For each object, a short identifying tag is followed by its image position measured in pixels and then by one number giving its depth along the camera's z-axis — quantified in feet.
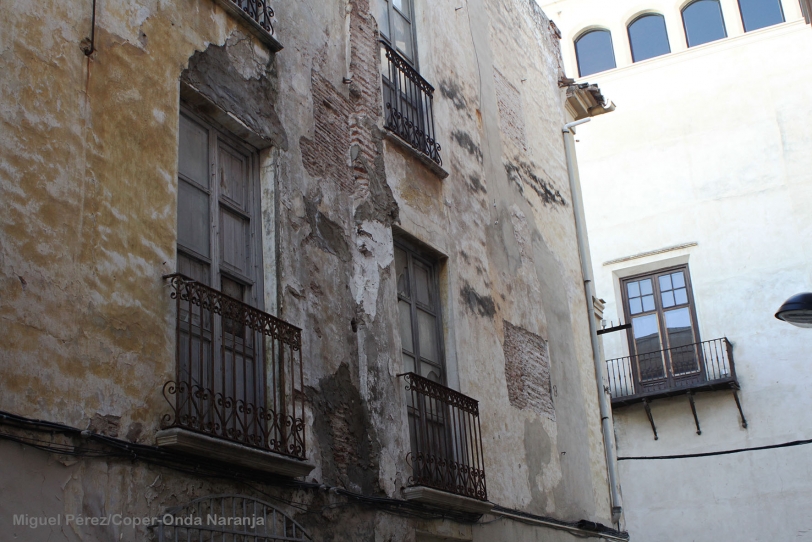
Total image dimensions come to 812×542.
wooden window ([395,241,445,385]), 28.45
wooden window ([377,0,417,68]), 32.01
